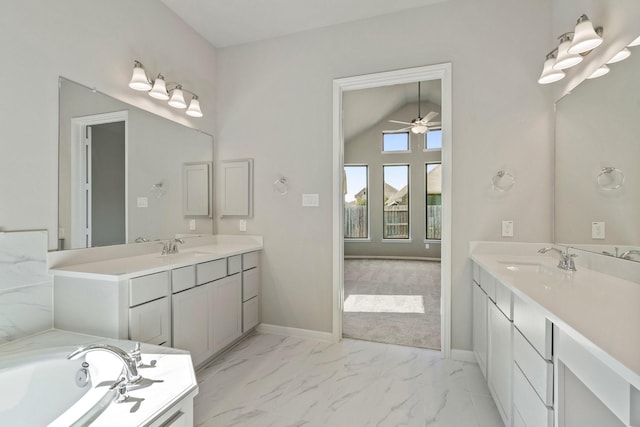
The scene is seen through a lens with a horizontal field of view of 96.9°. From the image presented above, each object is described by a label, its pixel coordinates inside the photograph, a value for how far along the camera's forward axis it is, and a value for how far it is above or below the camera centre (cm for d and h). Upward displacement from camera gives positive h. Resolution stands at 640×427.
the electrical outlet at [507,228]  227 -13
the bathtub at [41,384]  114 -72
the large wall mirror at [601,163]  139 +29
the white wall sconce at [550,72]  191 +96
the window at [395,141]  732 +185
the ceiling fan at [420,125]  511 +161
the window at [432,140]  702 +182
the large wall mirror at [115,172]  181 +31
